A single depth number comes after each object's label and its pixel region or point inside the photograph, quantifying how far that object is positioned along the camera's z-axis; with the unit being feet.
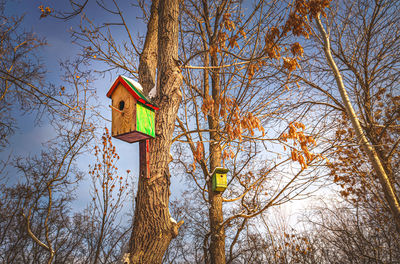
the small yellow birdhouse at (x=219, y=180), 14.74
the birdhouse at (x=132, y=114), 8.00
